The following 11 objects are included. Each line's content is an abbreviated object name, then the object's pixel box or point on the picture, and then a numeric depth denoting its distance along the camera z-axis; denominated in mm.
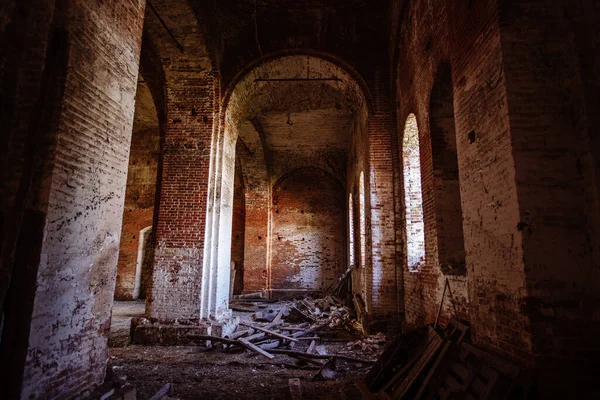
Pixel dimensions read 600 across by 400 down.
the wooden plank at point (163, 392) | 3883
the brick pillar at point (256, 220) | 15195
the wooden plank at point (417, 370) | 3600
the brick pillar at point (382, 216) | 7340
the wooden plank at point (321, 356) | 5449
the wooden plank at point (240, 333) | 7113
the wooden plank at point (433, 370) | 3395
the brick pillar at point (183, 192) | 7059
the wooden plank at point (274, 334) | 6734
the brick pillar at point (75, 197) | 2725
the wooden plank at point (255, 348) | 5883
